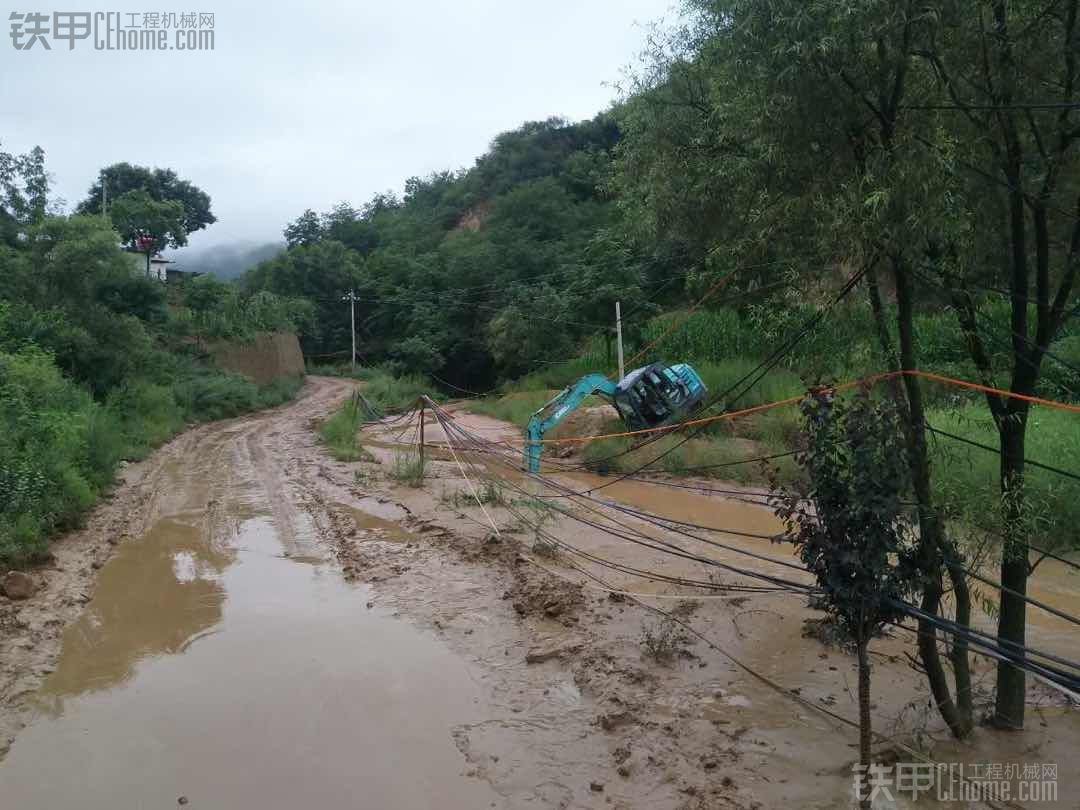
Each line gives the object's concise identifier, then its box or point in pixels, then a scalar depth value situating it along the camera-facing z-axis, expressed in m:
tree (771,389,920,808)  3.82
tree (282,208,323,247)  59.53
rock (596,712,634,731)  5.18
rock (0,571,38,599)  7.69
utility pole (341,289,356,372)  42.96
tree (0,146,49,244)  22.58
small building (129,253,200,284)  40.94
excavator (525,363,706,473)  16.28
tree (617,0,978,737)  4.23
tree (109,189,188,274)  34.38
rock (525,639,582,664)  6.33
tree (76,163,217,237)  47.62
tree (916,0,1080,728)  4.50
